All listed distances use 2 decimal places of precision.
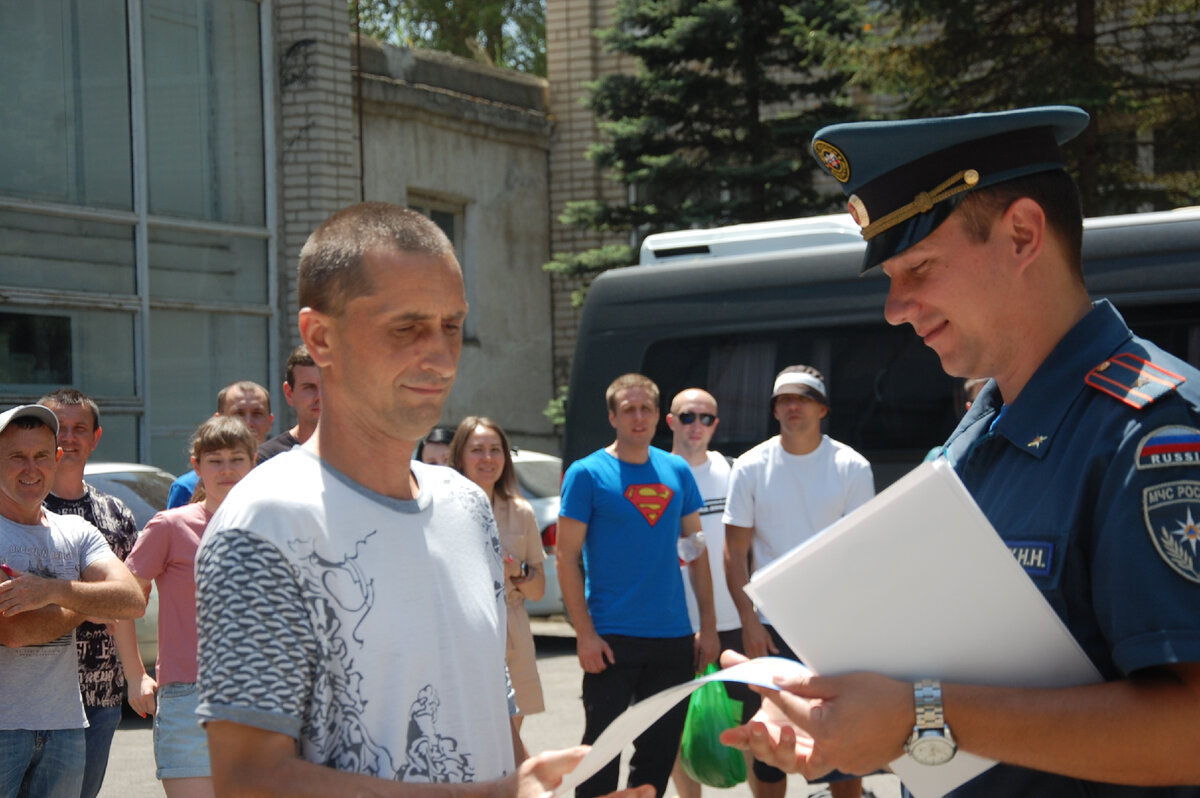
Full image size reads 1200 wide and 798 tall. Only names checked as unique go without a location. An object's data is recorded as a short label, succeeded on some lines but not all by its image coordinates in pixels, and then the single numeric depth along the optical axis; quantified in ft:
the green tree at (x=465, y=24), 106.42
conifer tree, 48.08
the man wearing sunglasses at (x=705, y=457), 23.94
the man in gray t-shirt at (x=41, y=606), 14.74
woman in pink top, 15.39
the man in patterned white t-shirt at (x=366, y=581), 6.24
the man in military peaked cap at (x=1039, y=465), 5.61
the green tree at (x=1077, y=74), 41.39
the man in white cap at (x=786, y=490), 21.47
